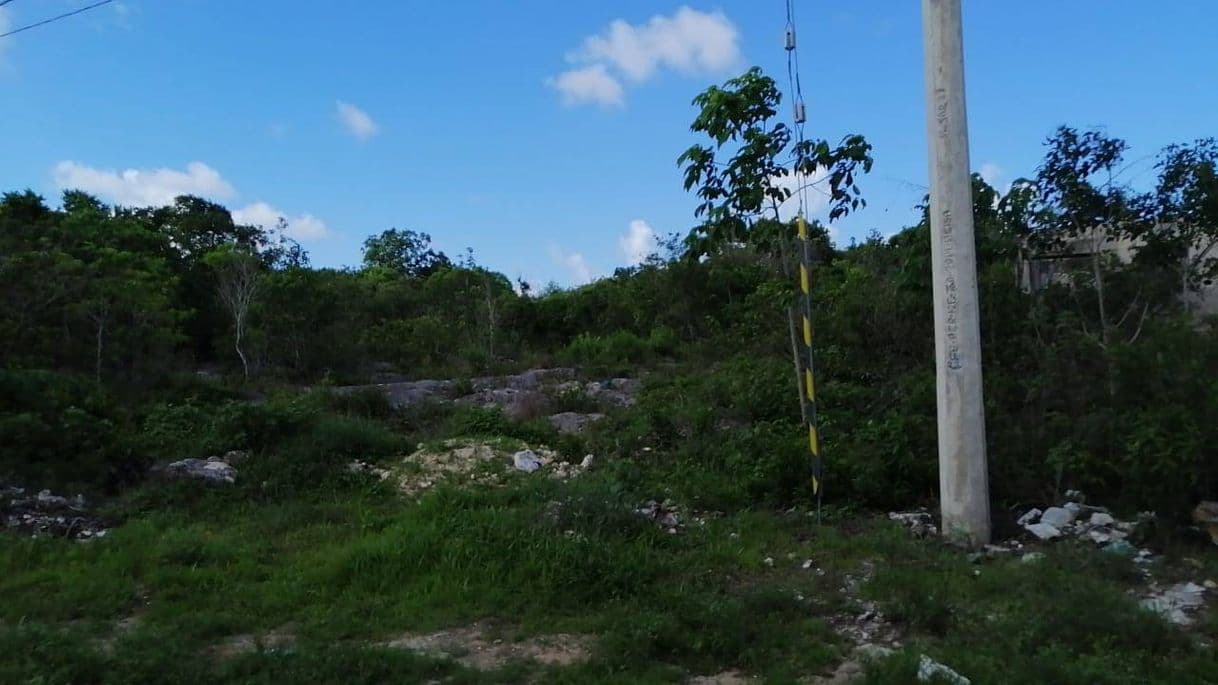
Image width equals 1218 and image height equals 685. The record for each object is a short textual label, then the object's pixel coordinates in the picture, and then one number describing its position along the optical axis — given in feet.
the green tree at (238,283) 53.42
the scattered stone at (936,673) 11.57
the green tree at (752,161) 23.68
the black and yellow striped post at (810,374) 21.40
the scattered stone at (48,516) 21.09
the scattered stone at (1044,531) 19.12
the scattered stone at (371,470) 26.78
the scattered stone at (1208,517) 18.21
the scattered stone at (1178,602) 14.11
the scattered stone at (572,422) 32.54
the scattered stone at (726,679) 12.31
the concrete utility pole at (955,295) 18.95
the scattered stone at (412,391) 38.86
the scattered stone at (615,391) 38.32
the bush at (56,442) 24.84
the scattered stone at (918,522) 19.83
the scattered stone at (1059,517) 19.72
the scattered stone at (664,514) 20.45
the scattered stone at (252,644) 13.33
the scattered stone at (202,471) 25.27
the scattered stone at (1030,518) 20.16
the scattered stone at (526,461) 27.12
